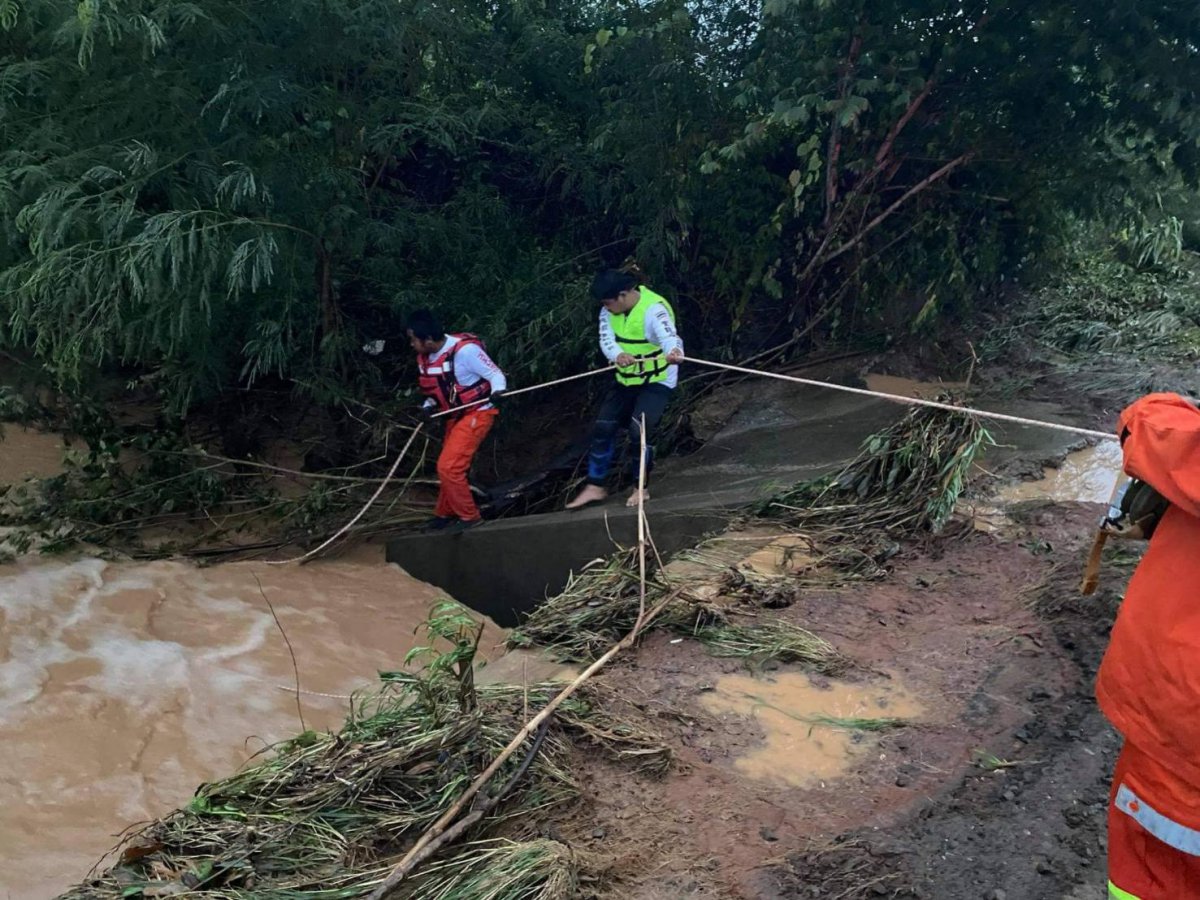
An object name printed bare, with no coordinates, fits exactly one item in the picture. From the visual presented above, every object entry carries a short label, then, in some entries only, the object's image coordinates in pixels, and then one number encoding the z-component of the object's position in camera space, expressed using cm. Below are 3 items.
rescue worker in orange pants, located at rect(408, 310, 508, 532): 676
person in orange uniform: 190
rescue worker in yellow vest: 625
